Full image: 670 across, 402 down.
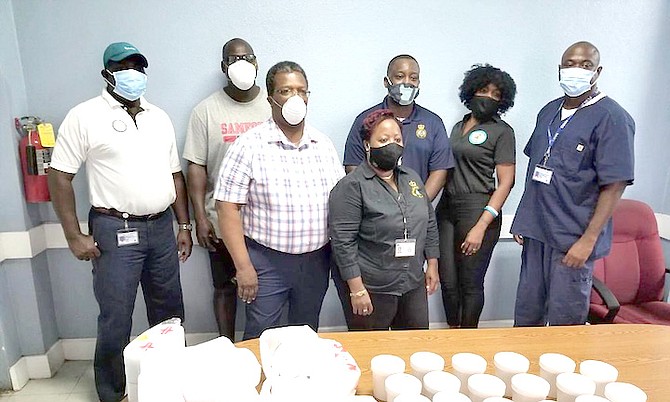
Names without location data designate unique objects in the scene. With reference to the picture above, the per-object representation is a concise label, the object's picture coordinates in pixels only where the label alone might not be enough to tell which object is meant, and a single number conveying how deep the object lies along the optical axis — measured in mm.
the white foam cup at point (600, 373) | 1052
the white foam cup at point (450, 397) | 944
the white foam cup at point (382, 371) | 1073
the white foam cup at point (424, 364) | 1082
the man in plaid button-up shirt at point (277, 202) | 1743
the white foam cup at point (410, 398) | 958
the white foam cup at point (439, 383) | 1006
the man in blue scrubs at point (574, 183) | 1889
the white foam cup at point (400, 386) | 998
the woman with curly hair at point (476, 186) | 2309
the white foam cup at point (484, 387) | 993
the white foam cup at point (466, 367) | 1073
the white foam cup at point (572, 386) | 991
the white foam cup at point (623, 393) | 976
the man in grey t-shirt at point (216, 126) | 2209
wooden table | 1200
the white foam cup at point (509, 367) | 1075
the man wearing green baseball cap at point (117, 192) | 1956
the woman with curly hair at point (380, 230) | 1755
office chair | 2303
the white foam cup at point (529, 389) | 990
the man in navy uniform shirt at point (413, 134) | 2219
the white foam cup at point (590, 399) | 961
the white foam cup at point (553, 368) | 1076
